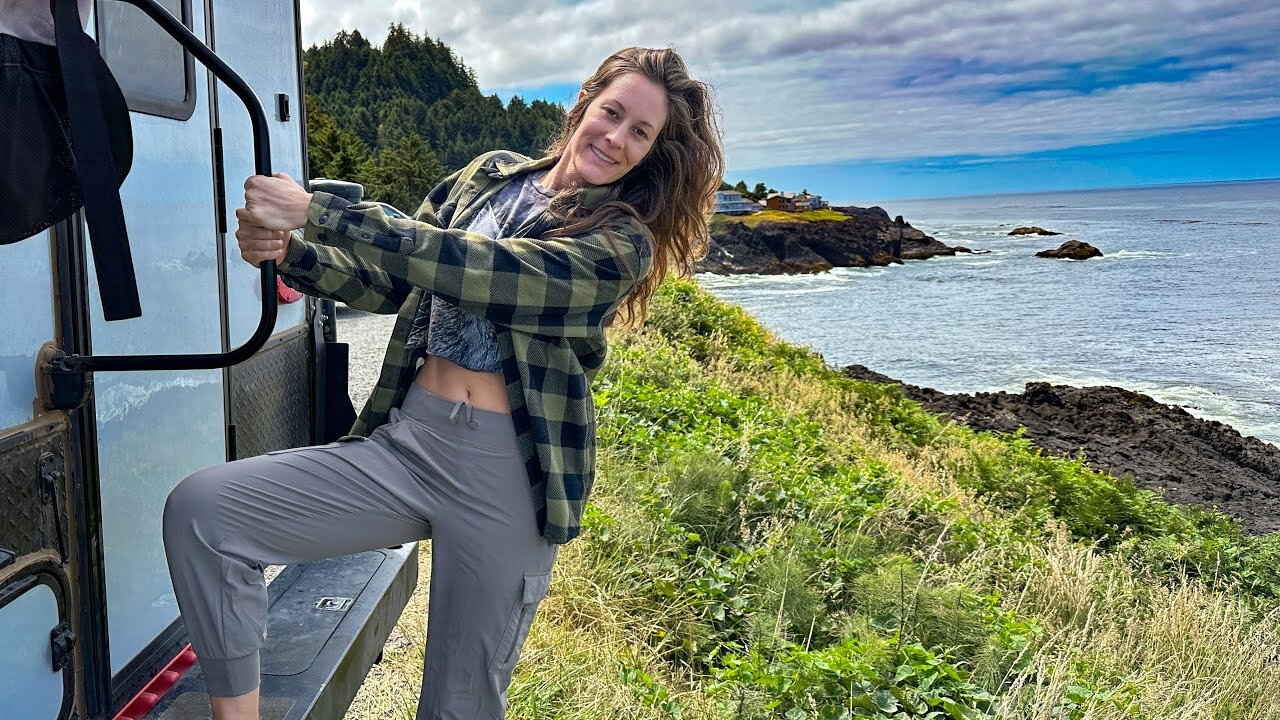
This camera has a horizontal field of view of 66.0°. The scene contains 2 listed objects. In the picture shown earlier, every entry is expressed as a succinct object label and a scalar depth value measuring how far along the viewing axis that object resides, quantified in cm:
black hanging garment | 149
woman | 182
